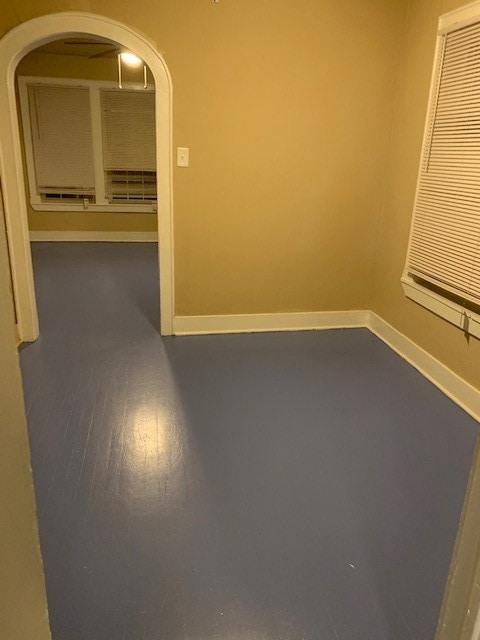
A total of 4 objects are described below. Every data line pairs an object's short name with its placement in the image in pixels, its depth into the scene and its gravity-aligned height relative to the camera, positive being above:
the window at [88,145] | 6.15 +0.20
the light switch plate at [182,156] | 3.12 +0.05
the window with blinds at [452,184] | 2.51 -0.06
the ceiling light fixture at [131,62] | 4.58 +1.08
